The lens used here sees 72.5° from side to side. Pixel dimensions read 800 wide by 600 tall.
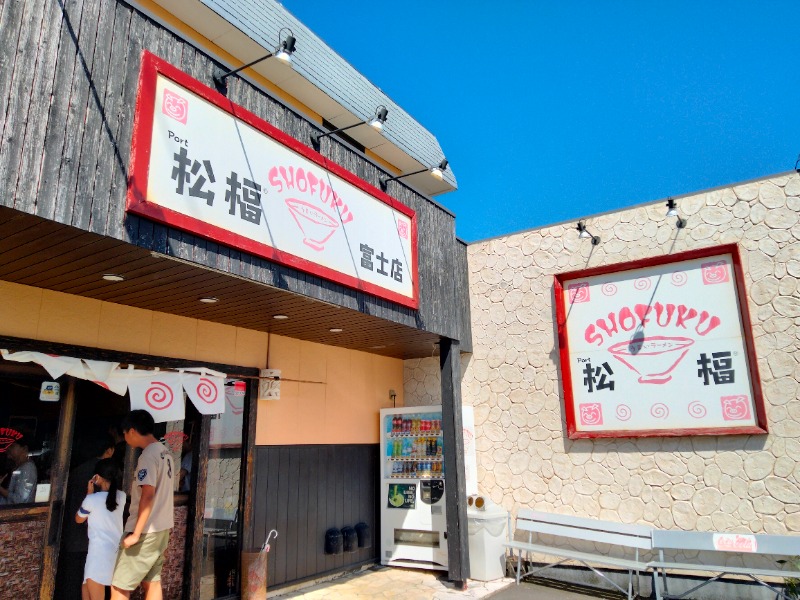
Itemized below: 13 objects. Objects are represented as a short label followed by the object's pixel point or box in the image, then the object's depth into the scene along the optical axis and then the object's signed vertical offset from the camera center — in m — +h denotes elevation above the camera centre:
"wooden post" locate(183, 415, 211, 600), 5.48 -0.78
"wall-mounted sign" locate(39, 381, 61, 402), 4.63 +0.40
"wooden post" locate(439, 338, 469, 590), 6.57 -0.40
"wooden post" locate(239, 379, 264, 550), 6.01 -0.41
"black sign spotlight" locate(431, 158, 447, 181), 6.11 +2.85
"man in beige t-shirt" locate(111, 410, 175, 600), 4.18 -0.61
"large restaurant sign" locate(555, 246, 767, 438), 6.27 +0.96
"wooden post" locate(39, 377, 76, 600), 4.39 -0.44
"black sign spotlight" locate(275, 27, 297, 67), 4.20 +2.94
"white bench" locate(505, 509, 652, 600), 6.21 -1.27
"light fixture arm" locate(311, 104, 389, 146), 5.33 +3.00
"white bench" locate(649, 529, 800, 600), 5.52 -1.24
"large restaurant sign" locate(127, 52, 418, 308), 3.80 +2.01
